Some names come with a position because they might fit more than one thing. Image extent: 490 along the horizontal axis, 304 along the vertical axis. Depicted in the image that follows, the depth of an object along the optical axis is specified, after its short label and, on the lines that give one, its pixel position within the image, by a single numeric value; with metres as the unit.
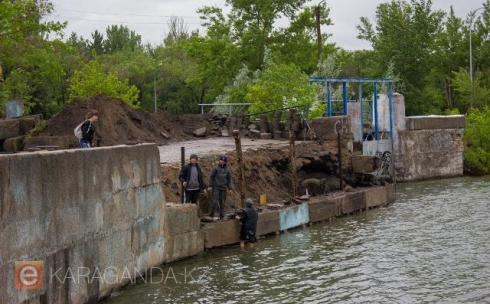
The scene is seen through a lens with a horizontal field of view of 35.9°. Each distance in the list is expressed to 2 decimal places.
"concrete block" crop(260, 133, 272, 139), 33.47
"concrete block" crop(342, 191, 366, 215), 25.94
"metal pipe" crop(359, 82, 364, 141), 35.43
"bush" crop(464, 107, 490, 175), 41.72
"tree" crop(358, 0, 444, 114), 52.59
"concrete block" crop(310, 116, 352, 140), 30.68
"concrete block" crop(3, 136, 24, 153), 25.00
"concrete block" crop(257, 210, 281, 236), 20.89
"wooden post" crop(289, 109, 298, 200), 24.22
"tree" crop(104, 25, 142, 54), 86.12
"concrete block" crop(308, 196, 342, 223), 24.05
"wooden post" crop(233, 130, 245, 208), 21.02
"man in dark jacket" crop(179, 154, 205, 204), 18.89
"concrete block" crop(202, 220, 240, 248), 18.81
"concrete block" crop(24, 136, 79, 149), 23.30
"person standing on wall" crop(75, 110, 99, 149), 17.09
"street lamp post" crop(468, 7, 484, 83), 57.02
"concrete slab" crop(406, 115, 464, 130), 39.72
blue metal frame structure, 33.16
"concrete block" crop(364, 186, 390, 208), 27.61
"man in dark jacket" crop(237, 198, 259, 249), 19.48
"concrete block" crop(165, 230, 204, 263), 17.17
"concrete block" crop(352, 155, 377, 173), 29.38
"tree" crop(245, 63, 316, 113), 36.49
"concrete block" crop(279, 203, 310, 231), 22.09
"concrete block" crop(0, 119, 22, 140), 25.89
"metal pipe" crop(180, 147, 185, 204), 19.23
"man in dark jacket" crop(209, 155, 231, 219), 19.62
